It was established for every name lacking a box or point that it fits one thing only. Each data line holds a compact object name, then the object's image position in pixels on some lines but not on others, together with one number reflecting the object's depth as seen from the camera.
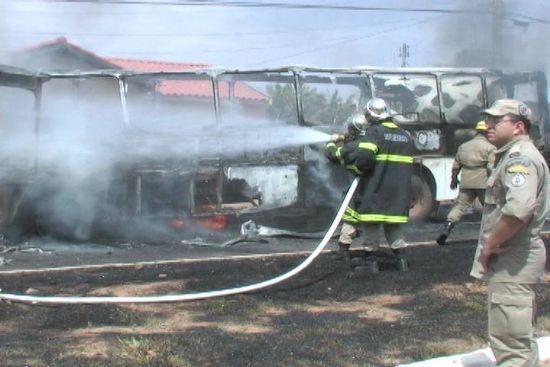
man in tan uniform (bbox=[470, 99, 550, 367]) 3.31
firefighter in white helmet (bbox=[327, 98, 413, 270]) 6.12
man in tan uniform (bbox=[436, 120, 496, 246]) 8.03
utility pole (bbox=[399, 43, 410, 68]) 32.53
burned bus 8.28
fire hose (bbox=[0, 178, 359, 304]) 4.84
